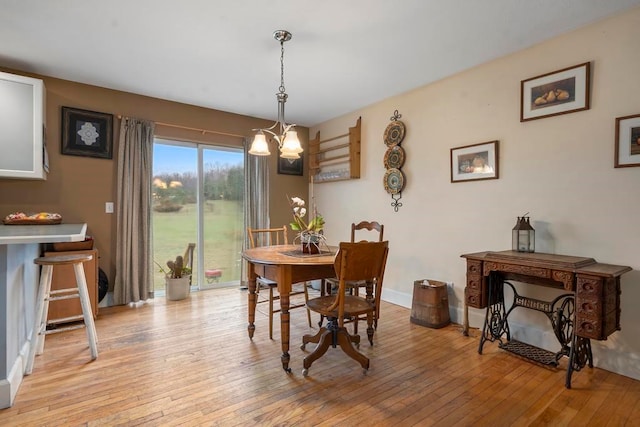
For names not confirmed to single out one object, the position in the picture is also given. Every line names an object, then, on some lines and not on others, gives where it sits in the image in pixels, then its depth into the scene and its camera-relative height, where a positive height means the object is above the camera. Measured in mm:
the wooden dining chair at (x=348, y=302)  1951 -652
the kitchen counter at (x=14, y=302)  1652 -566
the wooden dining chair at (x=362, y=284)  2588 -620
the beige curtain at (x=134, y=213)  3533 -43
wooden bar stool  2139 -662
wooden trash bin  2938 -888
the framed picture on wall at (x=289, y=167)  4762 +677
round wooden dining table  2145 -424
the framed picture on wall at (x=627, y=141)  2051 +476
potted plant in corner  3773 -855
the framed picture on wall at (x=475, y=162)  2793 +467
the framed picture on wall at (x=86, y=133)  3297 +818
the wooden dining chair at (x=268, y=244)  2660 -480
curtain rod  3830 +1037
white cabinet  2727 +721
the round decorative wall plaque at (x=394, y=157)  3578 +623
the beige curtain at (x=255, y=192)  4379 +261
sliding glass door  3984 -14
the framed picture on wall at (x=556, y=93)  2283 +920
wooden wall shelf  4094 +769
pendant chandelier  2391 +552
